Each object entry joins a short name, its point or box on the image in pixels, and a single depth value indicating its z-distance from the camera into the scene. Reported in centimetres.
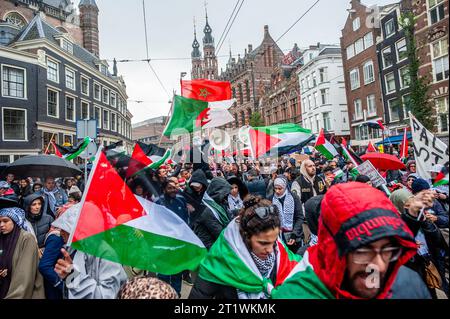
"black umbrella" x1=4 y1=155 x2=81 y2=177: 599
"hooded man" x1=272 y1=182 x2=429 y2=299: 120
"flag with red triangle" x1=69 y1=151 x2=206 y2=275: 200
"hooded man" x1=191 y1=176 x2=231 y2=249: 353
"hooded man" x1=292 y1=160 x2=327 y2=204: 529
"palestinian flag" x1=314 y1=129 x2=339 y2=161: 693
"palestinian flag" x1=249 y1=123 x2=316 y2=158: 657
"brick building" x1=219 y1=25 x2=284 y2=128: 5250
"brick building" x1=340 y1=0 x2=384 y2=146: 2536
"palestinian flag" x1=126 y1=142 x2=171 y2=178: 270
